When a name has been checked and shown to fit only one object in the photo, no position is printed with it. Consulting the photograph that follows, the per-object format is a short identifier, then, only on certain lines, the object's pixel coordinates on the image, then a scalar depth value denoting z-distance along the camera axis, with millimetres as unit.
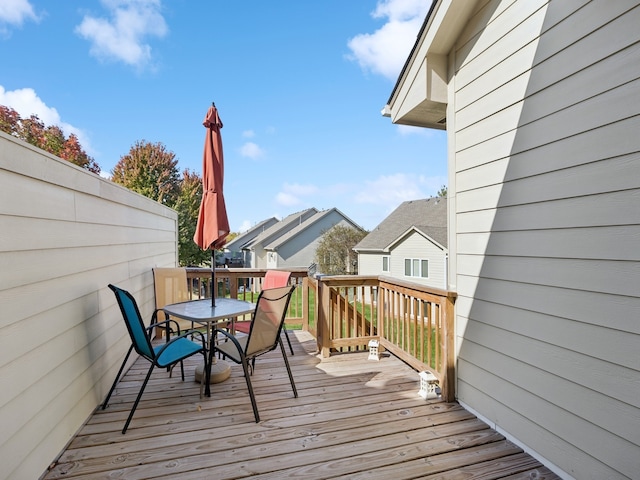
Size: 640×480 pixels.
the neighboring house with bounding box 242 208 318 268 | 26141
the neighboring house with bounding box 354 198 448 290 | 13977
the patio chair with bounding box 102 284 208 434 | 2482
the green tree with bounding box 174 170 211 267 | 15750
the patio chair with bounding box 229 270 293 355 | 3832
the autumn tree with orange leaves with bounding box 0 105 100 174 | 15258
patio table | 2990
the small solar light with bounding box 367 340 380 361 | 3945
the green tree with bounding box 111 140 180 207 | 15992
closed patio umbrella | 3295
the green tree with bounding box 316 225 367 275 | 20234
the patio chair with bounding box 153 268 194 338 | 4531
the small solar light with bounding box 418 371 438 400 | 2934
